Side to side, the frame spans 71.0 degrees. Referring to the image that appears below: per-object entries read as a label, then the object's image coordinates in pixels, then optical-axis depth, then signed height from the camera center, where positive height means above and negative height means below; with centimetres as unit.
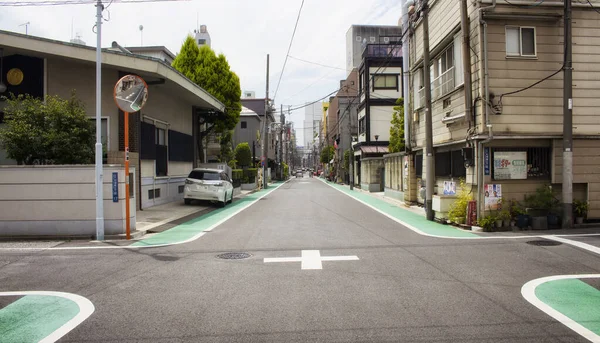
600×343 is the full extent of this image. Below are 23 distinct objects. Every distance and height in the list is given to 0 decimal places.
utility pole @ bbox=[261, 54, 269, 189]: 3841 +197
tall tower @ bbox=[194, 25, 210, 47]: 5467 +1742
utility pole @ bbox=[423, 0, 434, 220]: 1415 +128
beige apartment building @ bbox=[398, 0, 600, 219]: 1176 +191
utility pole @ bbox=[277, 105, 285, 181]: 7069 +71
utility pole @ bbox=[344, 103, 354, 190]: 3881 +46
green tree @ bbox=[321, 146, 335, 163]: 7262 +246
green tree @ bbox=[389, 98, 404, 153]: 2759 +223
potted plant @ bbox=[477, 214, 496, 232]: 1120 -152
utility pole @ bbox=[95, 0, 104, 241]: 990 -9
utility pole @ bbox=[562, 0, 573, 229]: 1116 +115
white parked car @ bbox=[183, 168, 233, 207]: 1875 -83
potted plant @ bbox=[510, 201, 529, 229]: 1130 -133
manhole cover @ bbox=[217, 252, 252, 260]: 788 -170
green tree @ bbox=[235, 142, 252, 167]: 4734 +139
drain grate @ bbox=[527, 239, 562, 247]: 887 -167
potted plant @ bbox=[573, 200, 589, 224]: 1165 -124
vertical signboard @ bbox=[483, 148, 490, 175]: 1176 +14
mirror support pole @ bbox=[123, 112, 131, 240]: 1002 -65
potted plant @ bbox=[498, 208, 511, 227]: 1140 -139
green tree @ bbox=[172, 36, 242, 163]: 2669 +585
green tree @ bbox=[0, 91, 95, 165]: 1119 +95
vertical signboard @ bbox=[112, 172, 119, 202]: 1020 -44
